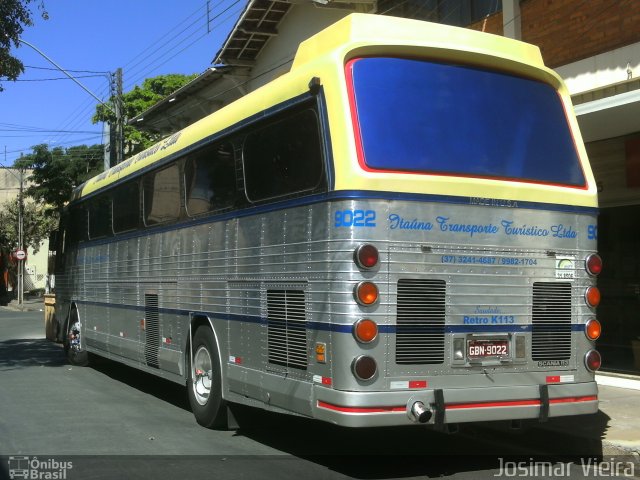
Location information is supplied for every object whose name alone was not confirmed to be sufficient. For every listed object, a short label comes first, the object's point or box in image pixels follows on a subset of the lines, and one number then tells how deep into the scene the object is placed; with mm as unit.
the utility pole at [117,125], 21547
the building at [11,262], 49688
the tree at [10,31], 12031
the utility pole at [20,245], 38344
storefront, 10250
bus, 5176
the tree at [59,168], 35875
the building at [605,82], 9023
